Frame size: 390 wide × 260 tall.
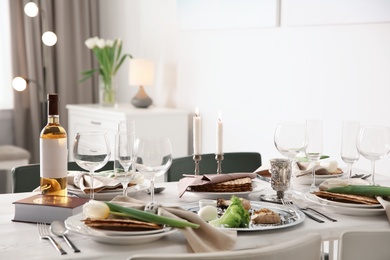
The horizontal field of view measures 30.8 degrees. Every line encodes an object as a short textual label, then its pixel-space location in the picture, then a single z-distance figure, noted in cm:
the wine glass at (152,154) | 199
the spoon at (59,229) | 181
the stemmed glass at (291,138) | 235
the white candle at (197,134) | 238
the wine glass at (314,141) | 241
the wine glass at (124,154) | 210
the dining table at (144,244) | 169
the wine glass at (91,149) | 210
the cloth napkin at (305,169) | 255
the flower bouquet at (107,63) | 530
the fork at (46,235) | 171
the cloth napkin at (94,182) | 224
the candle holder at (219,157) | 244
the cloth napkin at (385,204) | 203
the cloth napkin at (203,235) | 174
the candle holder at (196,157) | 241
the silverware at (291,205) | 202
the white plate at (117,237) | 174
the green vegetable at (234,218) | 190
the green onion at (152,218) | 179
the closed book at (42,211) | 196
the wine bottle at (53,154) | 212
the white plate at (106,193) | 224
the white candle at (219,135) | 241
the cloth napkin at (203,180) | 227
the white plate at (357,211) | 208
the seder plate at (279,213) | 190
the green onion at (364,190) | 216
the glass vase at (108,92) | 533
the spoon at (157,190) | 236
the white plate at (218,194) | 225
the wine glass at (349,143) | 240
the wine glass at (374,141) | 232
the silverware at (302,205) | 206
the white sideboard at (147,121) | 483
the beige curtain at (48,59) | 563
